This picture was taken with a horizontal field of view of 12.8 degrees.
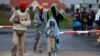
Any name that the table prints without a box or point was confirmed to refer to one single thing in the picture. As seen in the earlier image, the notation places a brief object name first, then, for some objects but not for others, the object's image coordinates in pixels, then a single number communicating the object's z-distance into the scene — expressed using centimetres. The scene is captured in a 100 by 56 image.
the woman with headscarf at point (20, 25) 1294
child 1376
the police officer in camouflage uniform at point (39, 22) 1538
